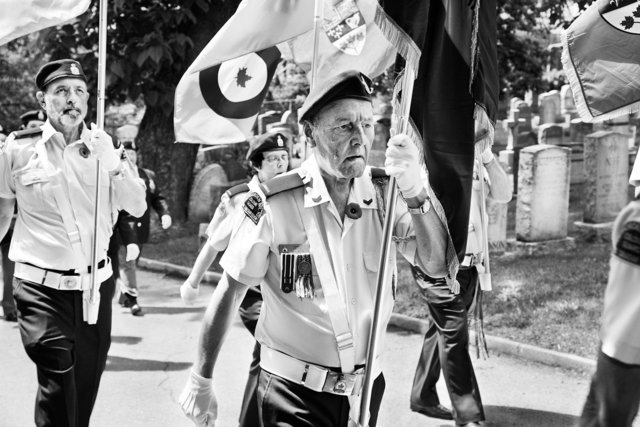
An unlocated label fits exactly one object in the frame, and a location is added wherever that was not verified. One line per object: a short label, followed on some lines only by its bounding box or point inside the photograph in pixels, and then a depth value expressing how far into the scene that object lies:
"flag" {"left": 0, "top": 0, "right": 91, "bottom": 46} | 5.82
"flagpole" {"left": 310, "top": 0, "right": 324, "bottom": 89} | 5.09
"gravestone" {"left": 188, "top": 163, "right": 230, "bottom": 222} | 15.55
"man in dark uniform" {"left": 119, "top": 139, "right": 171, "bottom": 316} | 9.73
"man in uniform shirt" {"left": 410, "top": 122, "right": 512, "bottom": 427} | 5.89
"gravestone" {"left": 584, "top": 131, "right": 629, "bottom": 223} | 12.12
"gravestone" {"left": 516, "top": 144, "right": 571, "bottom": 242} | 11.69
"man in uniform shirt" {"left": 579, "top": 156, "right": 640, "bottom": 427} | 2.23
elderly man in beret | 3.38
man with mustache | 4.95
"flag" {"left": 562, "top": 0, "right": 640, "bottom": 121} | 3.90
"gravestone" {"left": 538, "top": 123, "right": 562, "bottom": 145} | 13.84
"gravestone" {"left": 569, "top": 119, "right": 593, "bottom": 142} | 19.53
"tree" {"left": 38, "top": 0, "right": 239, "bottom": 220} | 13.32
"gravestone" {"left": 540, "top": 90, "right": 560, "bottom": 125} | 22.12
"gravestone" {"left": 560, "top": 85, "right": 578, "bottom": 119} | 23.57
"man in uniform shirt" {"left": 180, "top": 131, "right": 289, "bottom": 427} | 5.82
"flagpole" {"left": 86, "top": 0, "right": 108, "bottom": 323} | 5.10
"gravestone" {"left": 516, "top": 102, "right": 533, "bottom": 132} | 23.66
